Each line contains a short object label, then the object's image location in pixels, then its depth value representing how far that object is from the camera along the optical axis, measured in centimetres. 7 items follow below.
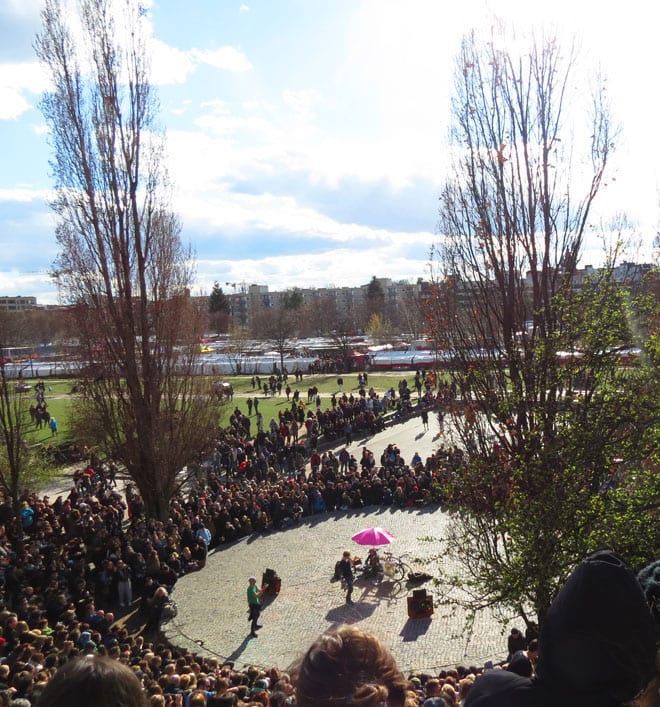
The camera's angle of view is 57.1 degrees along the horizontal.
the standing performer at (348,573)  1454
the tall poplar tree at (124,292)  1838
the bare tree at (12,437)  1802
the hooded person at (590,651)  186
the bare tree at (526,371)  769
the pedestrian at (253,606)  1330
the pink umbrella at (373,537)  1555
